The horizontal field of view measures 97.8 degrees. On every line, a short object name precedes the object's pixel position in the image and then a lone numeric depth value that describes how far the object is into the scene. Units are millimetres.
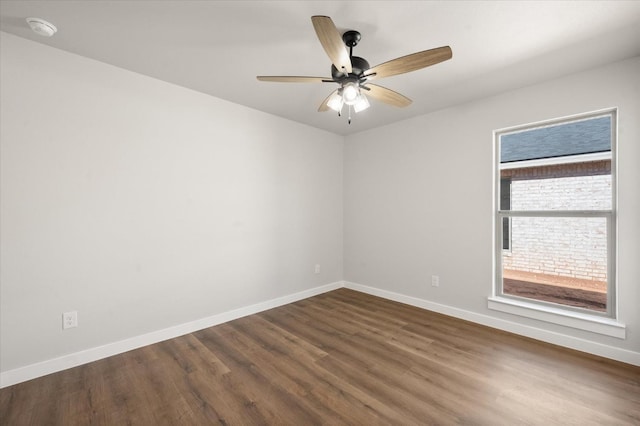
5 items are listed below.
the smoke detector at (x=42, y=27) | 1834
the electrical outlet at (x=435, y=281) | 3455
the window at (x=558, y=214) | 2496
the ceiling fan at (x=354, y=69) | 1524
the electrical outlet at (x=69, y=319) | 2203
